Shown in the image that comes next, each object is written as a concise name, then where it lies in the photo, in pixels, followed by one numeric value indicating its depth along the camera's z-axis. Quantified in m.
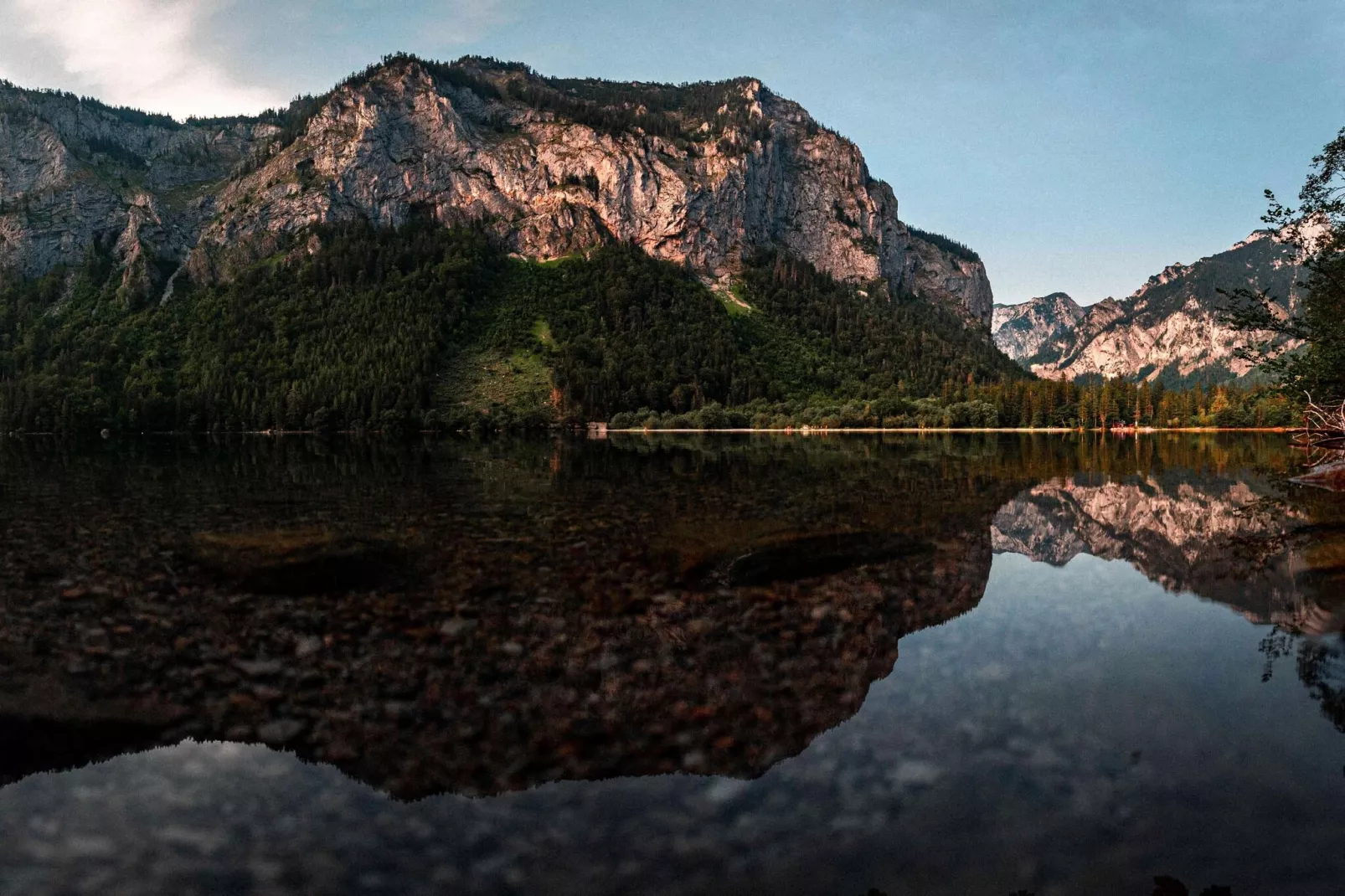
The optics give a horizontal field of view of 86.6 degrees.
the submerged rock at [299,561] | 16.61
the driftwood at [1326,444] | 35.44
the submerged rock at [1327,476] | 34.59
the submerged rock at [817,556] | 17.27
